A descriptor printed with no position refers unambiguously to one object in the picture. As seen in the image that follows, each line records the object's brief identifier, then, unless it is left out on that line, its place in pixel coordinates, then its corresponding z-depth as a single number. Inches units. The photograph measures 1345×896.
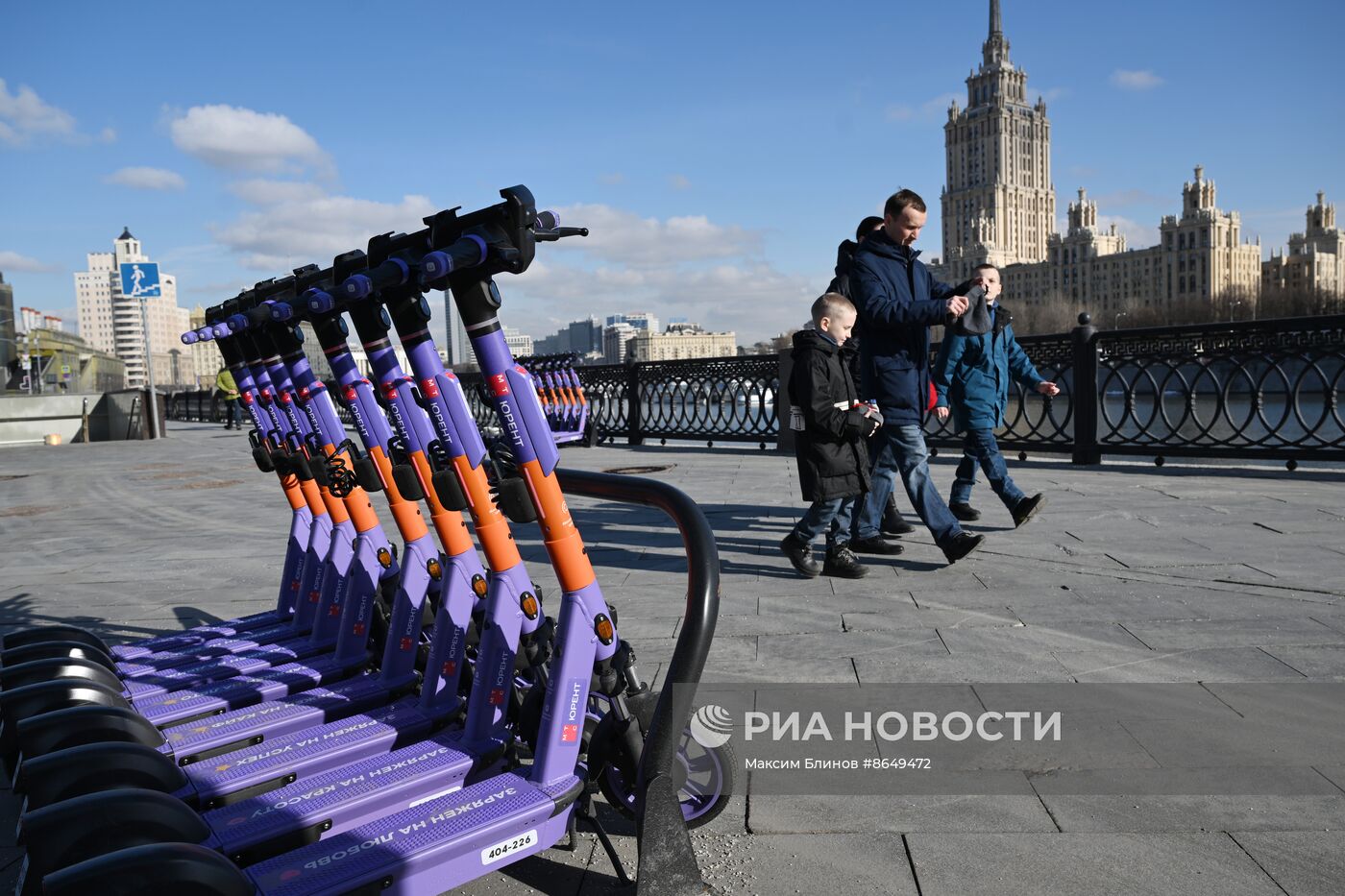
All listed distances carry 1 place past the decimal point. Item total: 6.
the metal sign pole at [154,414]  932.6
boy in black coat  208.7
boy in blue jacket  258.4
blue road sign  796.0
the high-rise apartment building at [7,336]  1491.1
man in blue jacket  223.9
